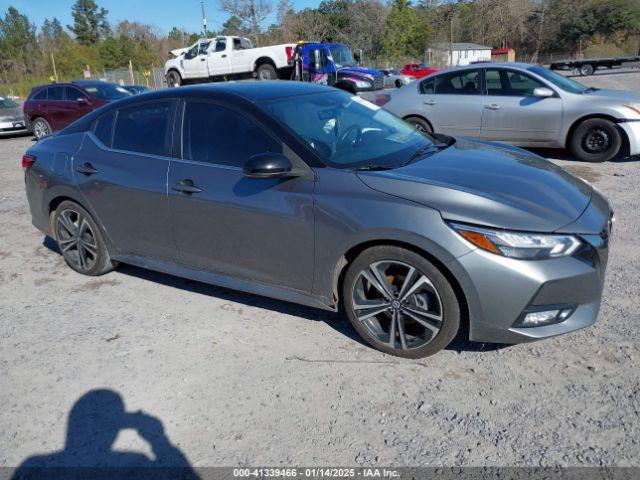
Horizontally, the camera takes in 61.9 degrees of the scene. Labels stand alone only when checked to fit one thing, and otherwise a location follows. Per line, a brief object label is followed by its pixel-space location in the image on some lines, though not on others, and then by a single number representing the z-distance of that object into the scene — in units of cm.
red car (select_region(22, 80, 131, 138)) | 1398
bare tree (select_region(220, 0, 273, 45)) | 5691
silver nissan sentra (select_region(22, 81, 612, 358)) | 289
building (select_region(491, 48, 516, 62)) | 5478
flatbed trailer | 3603
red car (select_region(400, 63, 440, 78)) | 3728
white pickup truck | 2000
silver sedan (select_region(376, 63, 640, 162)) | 777
